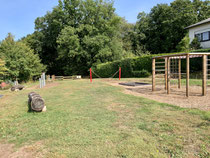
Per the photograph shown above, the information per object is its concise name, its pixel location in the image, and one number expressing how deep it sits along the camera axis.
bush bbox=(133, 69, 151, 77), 19.23
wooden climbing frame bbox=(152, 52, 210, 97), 7.45
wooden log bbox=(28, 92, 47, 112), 6.15
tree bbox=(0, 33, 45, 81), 23.95
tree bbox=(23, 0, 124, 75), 30.50
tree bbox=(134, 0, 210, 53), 31.11
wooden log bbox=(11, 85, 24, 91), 14.91
